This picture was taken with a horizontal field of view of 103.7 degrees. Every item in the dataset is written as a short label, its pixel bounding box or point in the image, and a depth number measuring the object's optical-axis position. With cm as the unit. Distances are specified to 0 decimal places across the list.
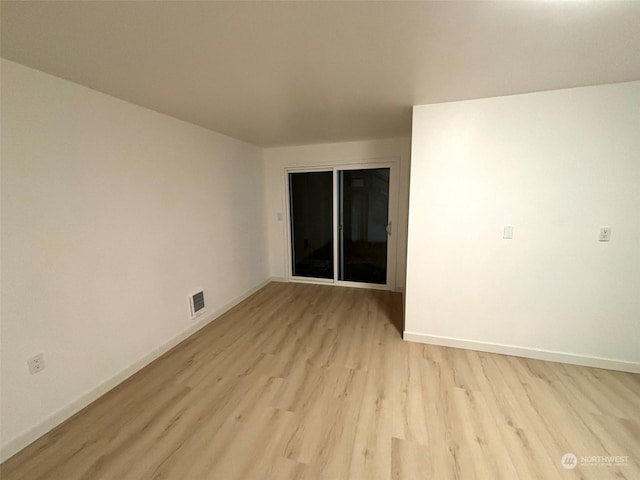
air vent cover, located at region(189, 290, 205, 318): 280
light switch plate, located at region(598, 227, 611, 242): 206
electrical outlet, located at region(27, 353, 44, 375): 157
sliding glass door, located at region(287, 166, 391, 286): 403
